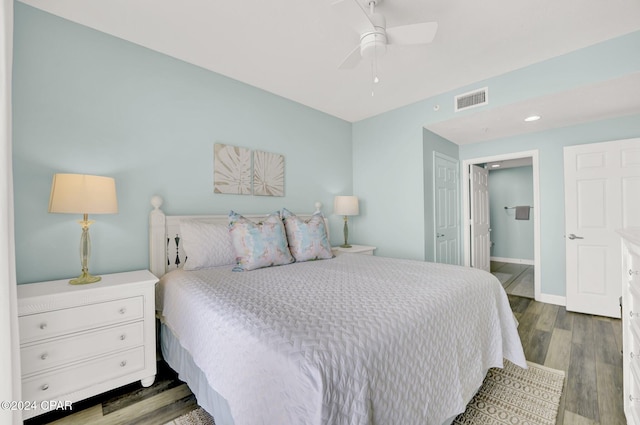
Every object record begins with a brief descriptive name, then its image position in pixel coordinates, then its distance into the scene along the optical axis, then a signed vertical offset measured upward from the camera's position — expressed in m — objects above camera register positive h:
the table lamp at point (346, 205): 3.63 +0.09
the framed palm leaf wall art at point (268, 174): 3.02 +0.45
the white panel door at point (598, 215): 2.97 -0.08
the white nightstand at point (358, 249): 3.41 -0.48
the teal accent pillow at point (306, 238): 2.55 -0.25
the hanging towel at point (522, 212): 6.26 -0.06
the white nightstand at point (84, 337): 1.51 -0.74
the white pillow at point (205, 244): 2.22 -0.25
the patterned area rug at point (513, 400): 1.55 -1.19
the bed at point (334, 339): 0.89 -0.53
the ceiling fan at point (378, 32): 1.61 +1.12
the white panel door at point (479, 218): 4.27 -0.14
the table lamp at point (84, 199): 1.66 +0.11
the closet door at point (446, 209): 3.73 +0.02
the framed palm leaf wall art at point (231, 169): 2.72 +0.46
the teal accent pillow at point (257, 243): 2.18 -0.25
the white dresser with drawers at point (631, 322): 1.20 -0.56
